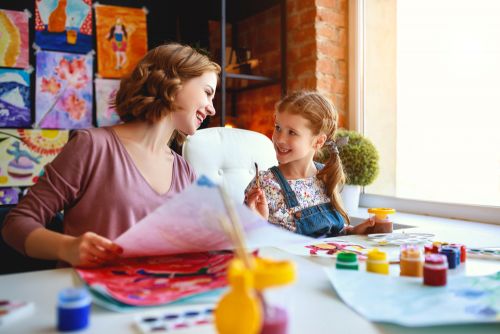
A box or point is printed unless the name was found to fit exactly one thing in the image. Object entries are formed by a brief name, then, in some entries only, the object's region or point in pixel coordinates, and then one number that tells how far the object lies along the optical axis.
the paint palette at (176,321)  0.49
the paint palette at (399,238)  1.06
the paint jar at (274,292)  0.39
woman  0.89
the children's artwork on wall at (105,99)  2.52
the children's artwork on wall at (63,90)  2.38
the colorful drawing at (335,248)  0.94
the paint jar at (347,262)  0.76
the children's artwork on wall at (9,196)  2.28
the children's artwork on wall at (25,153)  2.29
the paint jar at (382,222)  1.25
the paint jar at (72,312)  0.48
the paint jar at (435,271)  0.66
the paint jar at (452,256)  0.83
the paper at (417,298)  0.52
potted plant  2.12
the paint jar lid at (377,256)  0.75
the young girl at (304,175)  1.52
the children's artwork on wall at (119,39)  2.51
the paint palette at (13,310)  0.51
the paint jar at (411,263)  0.73
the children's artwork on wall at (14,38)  2.28
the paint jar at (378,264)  0.74
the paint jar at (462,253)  0.88
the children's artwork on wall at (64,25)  2.36
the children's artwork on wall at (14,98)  2.28
